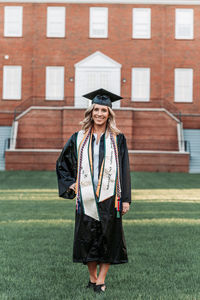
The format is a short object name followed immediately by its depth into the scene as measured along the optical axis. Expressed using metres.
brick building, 31.47
